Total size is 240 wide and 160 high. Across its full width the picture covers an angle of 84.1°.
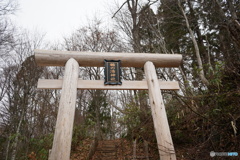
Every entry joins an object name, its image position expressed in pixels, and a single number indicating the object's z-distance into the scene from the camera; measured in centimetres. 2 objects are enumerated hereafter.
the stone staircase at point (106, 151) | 589
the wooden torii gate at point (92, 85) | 217
